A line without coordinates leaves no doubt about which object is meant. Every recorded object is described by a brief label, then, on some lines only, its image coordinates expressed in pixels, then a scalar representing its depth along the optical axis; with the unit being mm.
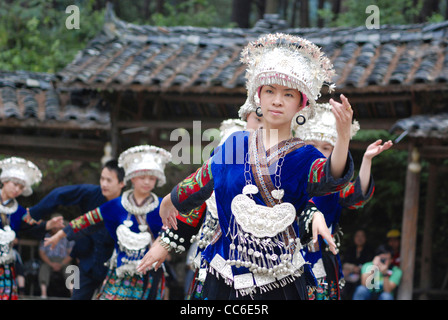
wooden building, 8500
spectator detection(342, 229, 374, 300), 9211
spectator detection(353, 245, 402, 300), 8516
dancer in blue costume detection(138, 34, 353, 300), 3398
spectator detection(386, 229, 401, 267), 9416
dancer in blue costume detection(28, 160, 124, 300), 7023
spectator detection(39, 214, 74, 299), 10273
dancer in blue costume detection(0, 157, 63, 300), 6840
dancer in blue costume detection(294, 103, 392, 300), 5070
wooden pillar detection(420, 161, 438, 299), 9906
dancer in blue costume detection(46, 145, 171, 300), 6145
